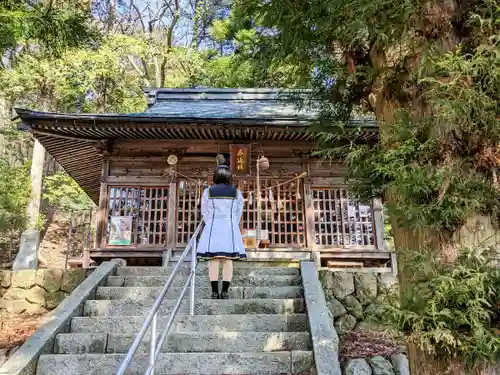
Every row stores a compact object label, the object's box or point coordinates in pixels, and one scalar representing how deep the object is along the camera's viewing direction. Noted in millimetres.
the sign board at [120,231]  7938
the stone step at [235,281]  5641
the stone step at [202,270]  5941
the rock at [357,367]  4730
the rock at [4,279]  6543
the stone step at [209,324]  4395
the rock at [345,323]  6121
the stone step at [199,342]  4074
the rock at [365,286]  6219
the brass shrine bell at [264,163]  8000
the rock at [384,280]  6208
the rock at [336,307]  6141
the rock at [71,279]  6625
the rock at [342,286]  6270
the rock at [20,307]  6488
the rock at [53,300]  6543
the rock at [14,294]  6516
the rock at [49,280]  6590
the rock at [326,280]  6273
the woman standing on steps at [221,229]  4801
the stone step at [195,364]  3750
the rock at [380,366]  4816
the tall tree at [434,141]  2059
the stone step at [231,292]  5262
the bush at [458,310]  1923
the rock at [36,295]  6547
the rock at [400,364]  4871
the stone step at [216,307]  4840
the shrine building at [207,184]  7570
